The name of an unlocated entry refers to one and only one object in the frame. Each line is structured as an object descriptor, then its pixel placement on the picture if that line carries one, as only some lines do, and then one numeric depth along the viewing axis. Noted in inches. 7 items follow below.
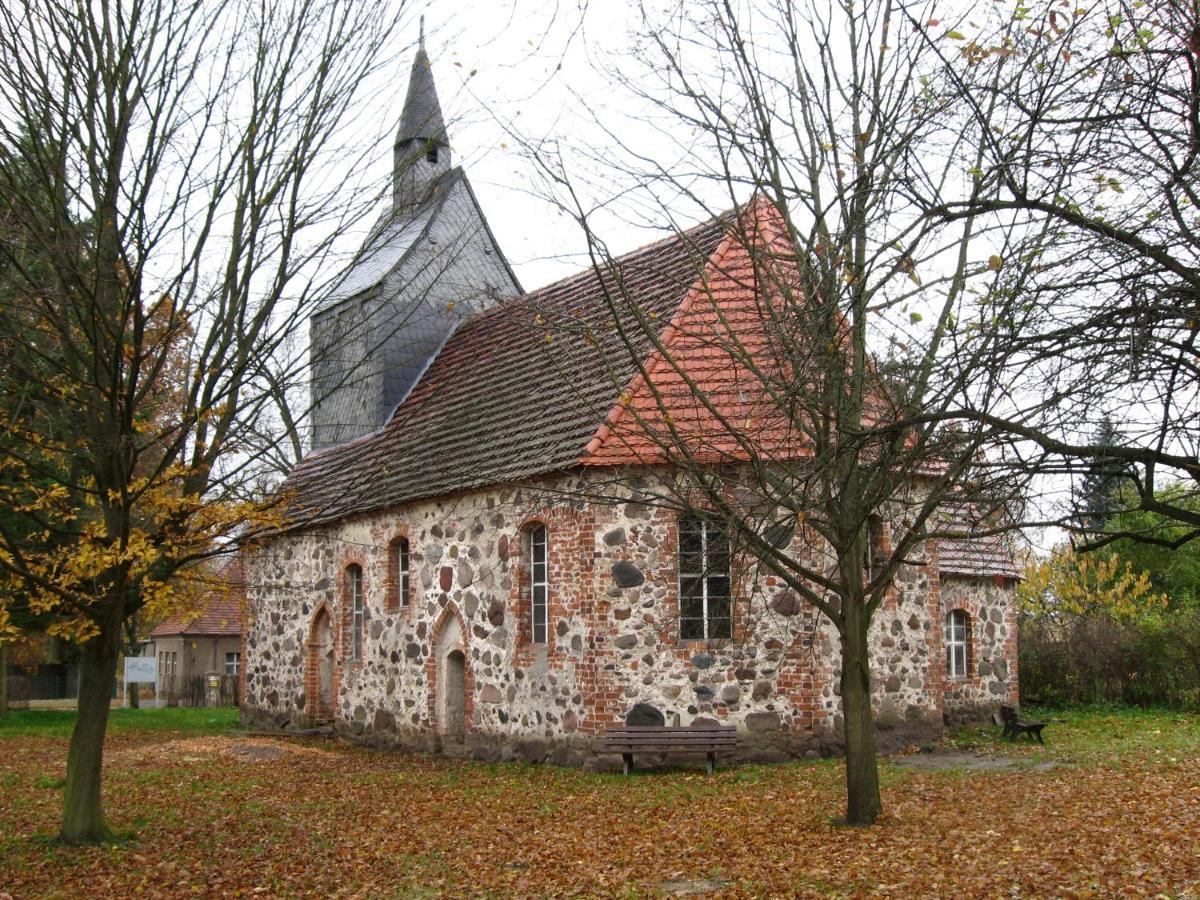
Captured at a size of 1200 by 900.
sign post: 1168.8
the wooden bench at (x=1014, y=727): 631.8
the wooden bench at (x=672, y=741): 508.1
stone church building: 530.3
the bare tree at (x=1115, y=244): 203.8
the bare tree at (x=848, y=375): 261.0
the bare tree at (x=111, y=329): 330.6
